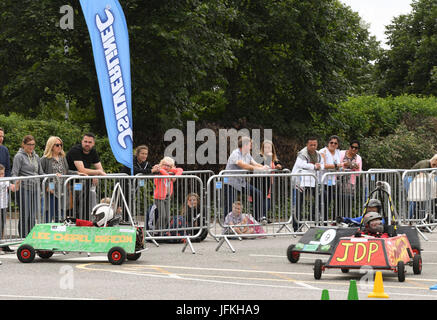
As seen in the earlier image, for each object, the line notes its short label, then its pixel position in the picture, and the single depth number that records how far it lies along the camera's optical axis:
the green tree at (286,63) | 32.00
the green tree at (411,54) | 54.88
